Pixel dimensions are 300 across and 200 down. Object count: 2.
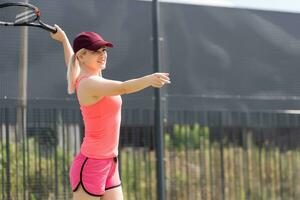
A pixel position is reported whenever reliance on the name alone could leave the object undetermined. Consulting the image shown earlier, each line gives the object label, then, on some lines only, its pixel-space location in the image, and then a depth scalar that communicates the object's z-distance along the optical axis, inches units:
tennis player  362.0
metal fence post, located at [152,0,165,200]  603.2
